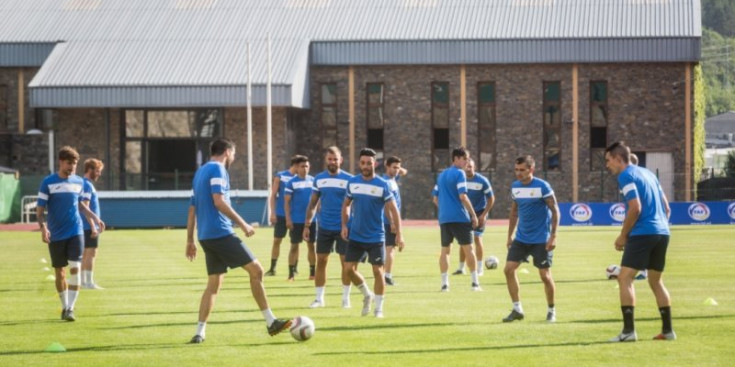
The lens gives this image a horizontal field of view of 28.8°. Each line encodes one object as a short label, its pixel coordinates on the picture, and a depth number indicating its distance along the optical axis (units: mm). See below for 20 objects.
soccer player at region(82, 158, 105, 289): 22656
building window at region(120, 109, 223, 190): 61781
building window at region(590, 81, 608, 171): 60938
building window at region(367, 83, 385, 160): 62344
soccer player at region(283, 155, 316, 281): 24984
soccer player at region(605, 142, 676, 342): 15023
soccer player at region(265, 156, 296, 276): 26141
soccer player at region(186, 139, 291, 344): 15305
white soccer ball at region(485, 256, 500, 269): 28734
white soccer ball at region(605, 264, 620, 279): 24859
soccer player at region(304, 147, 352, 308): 20172
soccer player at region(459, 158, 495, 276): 25891
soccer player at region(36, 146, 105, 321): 18859
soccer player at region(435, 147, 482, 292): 22906
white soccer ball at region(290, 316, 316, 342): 15508
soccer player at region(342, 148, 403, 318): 18453
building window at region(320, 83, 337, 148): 62688
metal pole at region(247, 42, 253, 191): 56594
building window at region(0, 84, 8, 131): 64250
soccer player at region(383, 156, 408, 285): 24000
